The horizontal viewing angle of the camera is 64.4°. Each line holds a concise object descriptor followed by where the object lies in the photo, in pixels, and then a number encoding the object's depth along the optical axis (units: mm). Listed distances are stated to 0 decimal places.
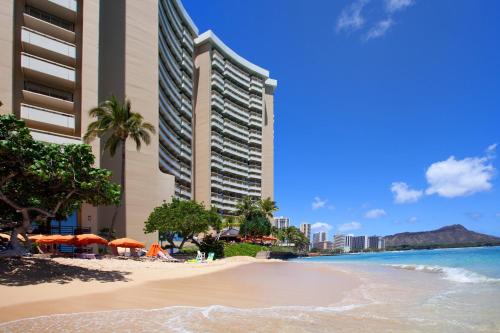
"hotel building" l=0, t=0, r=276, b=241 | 33656
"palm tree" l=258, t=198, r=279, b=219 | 87000
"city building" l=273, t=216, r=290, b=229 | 192000
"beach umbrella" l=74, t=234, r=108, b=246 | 26633
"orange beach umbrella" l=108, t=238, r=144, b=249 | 29594
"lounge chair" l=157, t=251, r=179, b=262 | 32088
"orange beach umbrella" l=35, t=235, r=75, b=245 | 26141
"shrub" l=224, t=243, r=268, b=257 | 53225
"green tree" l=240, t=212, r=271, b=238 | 77875
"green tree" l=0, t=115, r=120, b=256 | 13711
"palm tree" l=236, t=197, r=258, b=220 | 81062
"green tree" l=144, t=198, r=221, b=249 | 37844
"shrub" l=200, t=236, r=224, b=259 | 44559
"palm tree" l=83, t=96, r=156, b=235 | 34406
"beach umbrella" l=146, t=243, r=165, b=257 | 32719
